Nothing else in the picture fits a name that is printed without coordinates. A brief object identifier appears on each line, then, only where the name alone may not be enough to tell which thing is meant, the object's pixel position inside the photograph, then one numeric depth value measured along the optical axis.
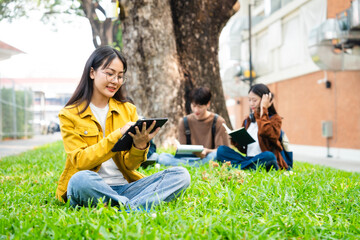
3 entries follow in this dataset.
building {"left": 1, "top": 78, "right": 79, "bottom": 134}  52.94
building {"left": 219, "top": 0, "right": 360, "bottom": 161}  10.45
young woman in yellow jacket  3.00
